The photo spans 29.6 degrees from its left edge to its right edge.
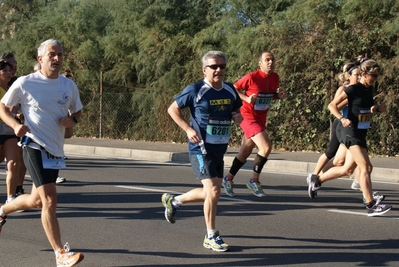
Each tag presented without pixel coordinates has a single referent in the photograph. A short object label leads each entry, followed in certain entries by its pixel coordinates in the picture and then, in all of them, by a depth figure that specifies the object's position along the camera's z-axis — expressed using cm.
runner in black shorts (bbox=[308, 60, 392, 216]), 864
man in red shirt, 1011
